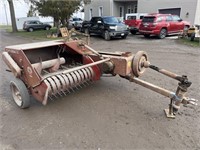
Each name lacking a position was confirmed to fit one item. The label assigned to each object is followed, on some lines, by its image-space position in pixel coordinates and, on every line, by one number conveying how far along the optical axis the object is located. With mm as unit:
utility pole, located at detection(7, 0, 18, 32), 23397
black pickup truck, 13930
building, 17828
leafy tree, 16406
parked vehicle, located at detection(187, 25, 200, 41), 12266
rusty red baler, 3308
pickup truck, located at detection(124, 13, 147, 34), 16547
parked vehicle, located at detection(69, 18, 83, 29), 22862
